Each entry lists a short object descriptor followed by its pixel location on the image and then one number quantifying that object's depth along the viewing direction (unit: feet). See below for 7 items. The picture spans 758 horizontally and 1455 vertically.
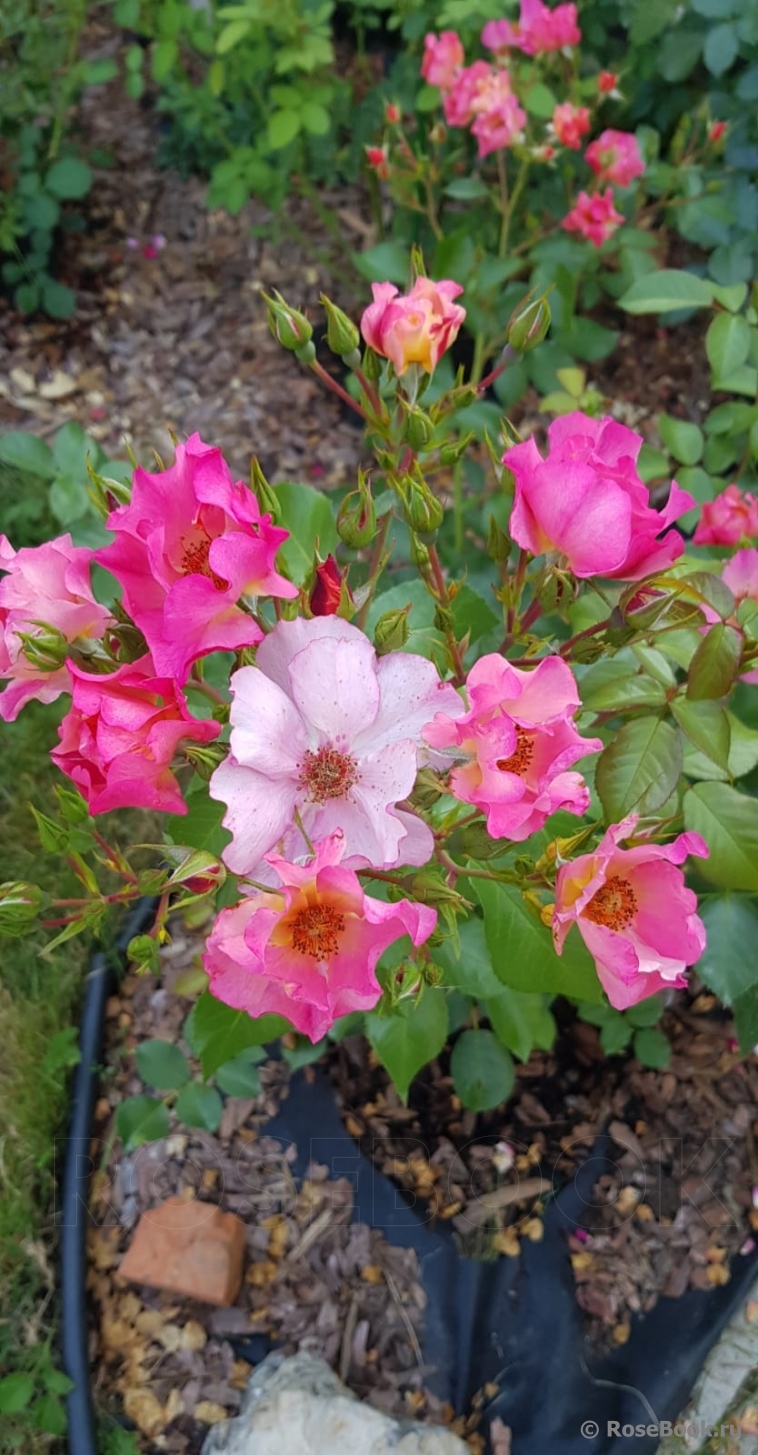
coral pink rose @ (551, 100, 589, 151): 2.37
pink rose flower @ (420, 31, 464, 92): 2.44
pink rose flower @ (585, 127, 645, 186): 2.38
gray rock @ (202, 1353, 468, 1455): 1.70
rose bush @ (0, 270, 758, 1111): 0.93
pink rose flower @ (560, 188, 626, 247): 2.41
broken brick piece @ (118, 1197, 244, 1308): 1.93
